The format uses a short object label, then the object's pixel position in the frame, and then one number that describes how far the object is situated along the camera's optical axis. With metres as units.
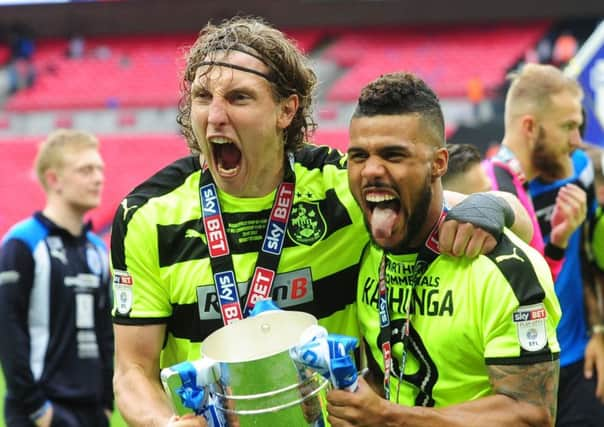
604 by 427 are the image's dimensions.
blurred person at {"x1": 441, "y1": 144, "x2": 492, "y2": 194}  4.00
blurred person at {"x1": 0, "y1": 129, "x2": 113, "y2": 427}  5.73
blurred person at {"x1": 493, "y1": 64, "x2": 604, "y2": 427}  5.00
